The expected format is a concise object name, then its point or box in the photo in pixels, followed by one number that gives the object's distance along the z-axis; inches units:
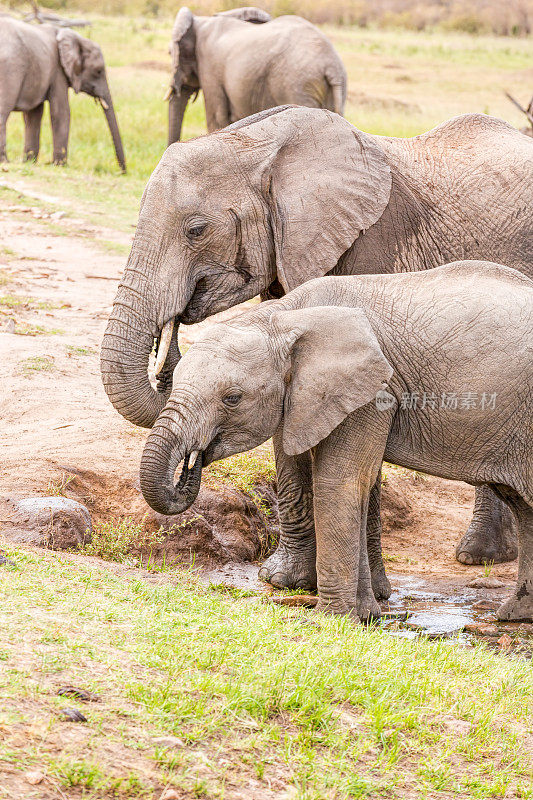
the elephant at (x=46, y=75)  1348.4
